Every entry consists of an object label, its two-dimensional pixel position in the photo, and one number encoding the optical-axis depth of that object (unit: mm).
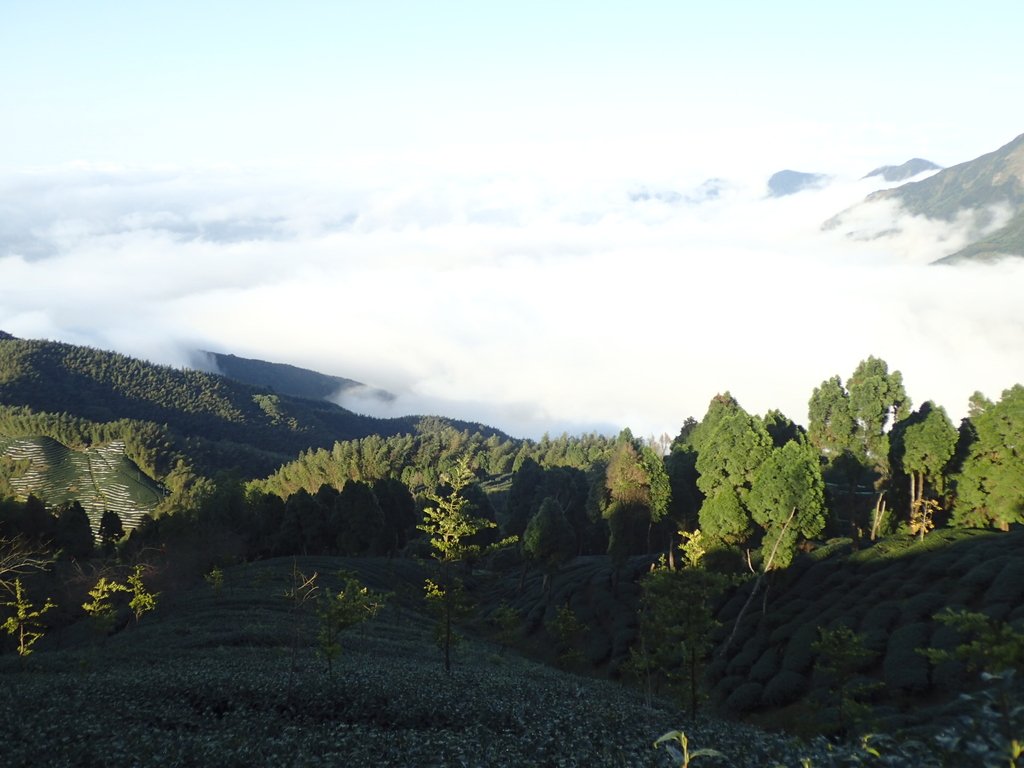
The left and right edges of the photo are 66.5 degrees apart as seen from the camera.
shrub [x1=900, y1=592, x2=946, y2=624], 33344
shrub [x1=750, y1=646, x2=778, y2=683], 36125
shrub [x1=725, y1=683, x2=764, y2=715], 34156
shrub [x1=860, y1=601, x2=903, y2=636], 33719
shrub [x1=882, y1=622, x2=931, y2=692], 27953
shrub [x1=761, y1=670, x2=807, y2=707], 33438
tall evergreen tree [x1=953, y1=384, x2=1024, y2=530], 45656
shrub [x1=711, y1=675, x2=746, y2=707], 36562
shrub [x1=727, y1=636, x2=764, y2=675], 38625
